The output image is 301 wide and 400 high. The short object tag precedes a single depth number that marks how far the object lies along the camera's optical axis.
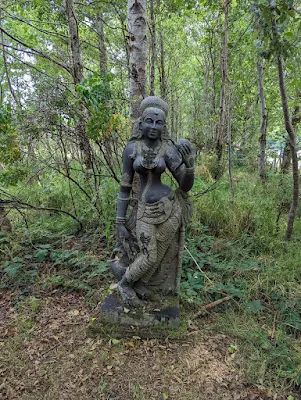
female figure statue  2.44
